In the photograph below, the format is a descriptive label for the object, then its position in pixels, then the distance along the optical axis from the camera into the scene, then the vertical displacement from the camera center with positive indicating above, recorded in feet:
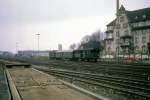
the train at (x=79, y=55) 180.75 +2.03
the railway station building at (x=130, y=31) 240.94 +24.90
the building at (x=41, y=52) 628.69 +12.91
